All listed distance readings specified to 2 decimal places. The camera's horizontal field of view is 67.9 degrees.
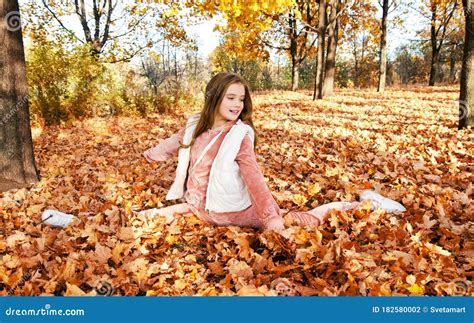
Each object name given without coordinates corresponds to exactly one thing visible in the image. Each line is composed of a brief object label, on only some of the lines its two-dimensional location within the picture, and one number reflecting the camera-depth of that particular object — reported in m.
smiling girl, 2.72
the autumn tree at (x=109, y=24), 14.41
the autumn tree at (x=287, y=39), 19.45
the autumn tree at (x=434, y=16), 21.53
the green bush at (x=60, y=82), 8.62
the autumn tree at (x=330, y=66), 14.30
